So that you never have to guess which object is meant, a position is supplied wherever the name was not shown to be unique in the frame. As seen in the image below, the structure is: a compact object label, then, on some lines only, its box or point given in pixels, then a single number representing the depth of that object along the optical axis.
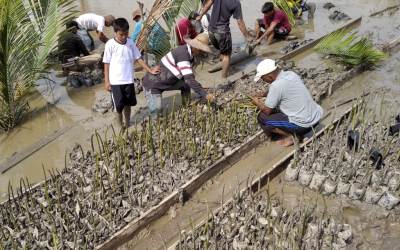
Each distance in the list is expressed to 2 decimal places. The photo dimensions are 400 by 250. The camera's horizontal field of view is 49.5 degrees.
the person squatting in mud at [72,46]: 7.91
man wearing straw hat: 5.38
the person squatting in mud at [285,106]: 4.89
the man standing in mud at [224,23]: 7.05
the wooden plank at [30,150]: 5.41
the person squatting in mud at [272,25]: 8.98
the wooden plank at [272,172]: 4.28
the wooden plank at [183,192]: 3.98
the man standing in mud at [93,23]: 8.06
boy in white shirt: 5.25
